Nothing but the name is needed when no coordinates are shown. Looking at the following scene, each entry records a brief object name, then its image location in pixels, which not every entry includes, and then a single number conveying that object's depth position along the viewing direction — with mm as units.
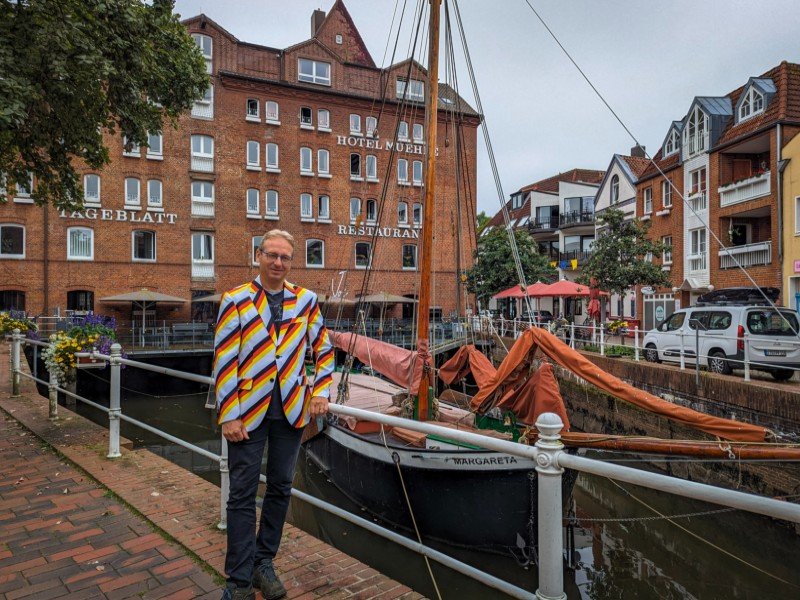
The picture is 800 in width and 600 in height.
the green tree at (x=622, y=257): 22109
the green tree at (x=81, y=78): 6000
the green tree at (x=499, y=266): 30016
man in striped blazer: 2893
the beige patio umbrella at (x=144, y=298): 26206
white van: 12102
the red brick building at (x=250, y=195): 28156
